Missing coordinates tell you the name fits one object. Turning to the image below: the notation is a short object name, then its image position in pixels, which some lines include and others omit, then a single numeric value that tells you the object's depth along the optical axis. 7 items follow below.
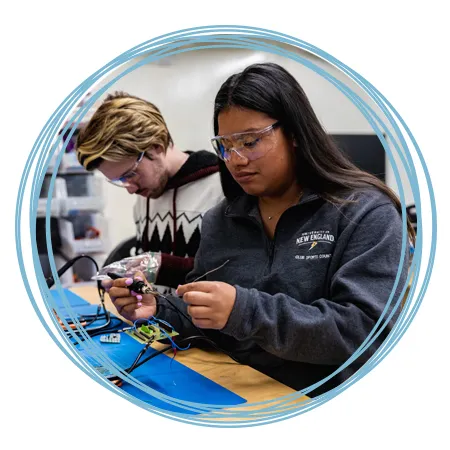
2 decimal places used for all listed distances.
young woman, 1.04
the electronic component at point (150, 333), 1.31
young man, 1.57
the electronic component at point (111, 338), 1.36
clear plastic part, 1.38
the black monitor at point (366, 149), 3.38
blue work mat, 1.07
